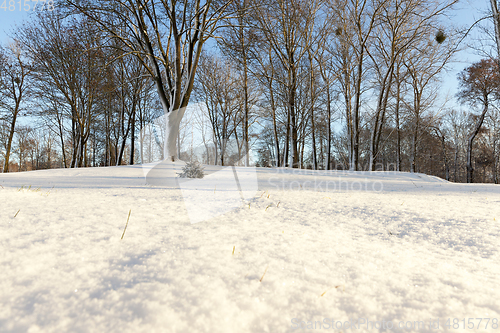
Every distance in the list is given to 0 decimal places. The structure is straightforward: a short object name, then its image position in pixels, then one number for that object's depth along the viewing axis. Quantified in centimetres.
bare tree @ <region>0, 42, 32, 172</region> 1420
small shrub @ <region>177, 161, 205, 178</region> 484
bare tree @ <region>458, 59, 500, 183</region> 1384
